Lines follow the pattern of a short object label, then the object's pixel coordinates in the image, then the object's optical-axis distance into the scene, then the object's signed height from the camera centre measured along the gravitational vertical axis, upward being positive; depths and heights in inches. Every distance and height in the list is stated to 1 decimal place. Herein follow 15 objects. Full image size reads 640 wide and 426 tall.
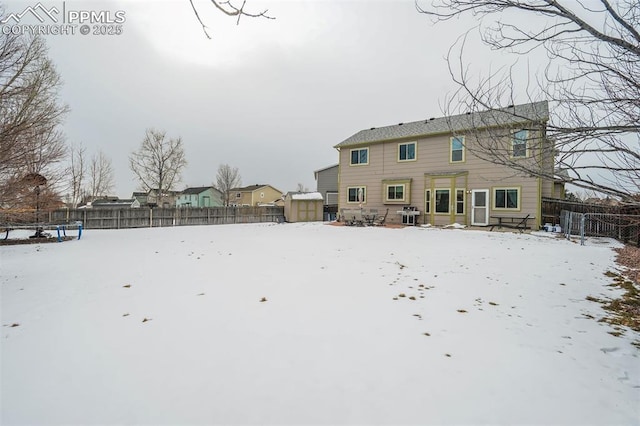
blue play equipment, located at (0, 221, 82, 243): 419.3 -41.6
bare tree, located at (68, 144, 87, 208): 1049.5 +181.1
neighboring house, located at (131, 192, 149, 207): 2168.9 +100.7
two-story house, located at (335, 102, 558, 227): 585.6 +82.5
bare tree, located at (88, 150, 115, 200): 1301.7 +157.0
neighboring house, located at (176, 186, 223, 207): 2142.0 +106.7
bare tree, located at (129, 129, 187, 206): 1310.3 +225.4
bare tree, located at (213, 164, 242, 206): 2046.0 +235.4
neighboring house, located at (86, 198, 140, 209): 1302.5 +26.1
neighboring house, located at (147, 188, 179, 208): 1920.4 +85.1
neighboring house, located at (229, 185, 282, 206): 2097.7 +122.8
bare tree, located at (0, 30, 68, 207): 204.4 +75.2
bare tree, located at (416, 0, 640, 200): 119.8 +67.4
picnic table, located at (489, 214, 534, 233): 555.2 -12.6
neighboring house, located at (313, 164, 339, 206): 1246.3 +134.8
